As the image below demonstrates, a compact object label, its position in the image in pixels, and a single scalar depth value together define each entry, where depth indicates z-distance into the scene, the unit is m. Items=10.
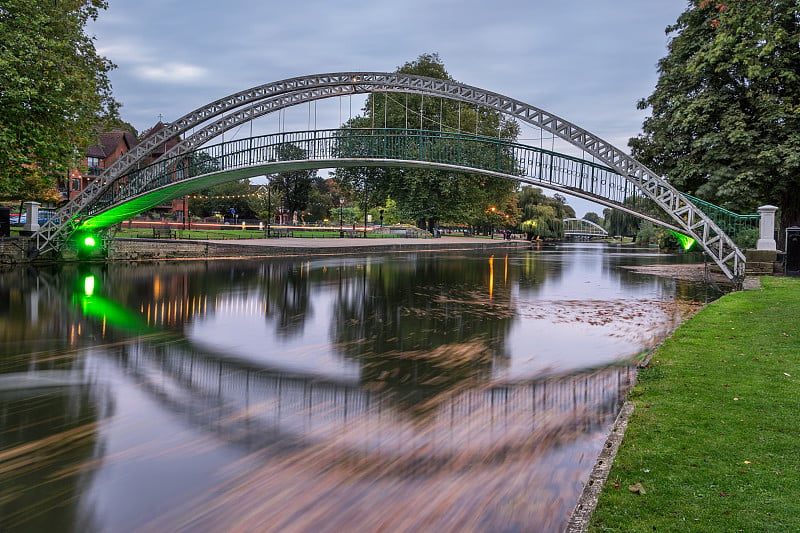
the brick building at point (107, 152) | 69.59
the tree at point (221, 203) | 88.81
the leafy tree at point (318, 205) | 98.88
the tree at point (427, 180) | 56.97
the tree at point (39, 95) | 20.33
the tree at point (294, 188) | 83.23
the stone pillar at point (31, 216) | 27.52
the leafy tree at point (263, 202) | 77.56
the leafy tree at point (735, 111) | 22.58
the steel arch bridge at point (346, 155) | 23.12
